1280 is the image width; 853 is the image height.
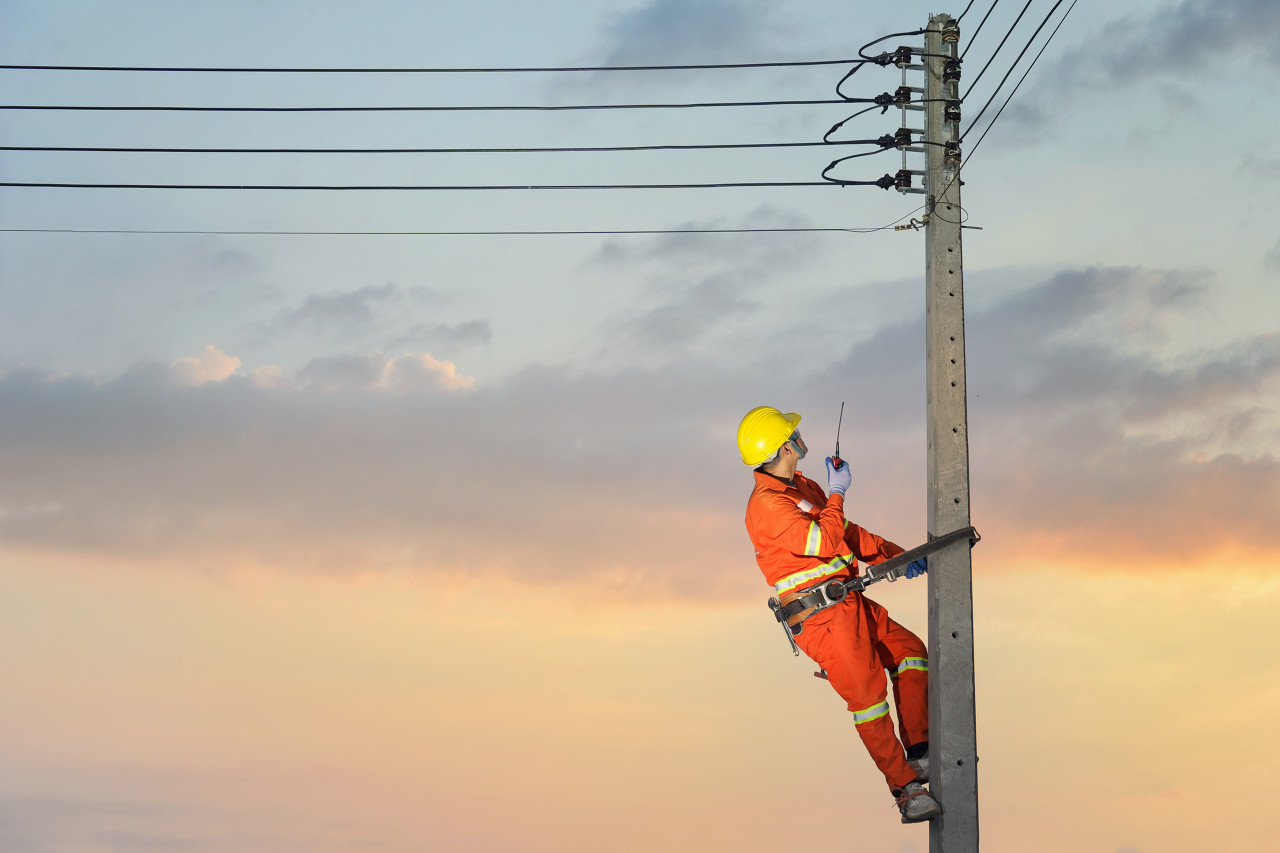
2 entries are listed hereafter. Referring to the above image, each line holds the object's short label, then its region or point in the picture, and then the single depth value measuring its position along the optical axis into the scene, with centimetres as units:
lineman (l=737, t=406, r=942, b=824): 1005
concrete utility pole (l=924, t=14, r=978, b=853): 973
